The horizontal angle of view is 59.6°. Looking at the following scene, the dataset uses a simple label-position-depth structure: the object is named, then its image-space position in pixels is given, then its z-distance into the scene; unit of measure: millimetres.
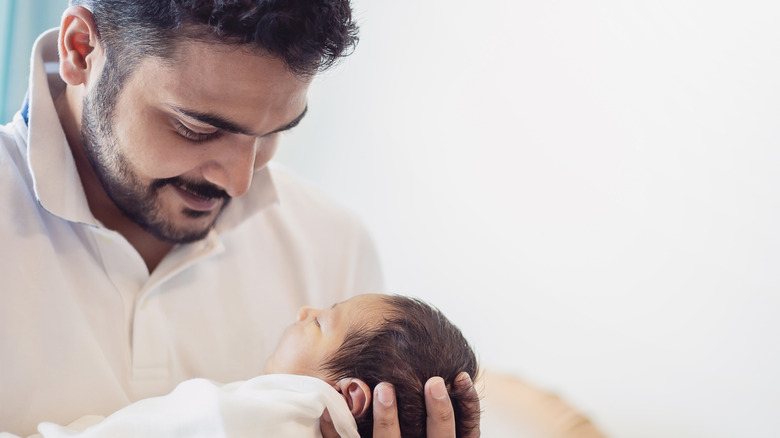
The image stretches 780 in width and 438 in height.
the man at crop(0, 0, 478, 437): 1098
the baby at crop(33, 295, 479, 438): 1013
